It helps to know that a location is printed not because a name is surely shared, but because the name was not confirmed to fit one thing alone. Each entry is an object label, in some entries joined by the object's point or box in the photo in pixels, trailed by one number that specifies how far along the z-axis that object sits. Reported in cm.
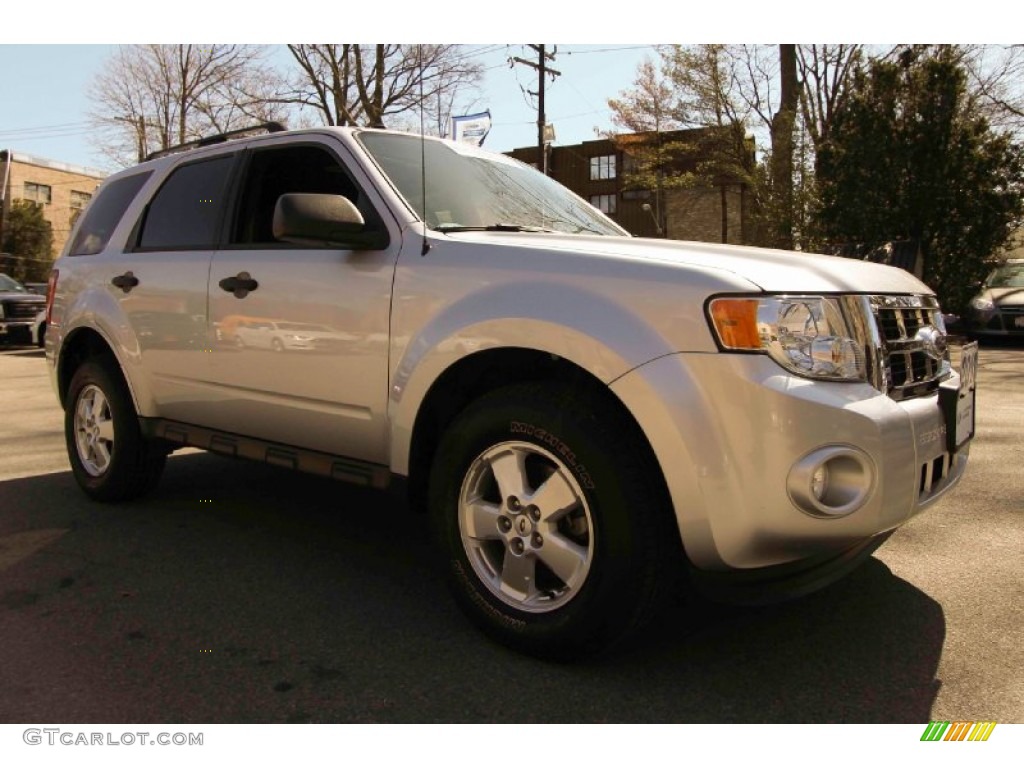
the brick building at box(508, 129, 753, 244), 3941
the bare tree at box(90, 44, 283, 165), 3328
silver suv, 220
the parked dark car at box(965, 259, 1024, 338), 1419
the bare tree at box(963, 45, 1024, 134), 1958
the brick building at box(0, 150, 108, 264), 4531
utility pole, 2339
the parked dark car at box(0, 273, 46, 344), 1758
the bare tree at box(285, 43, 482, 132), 2867
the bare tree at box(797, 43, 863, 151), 2572
